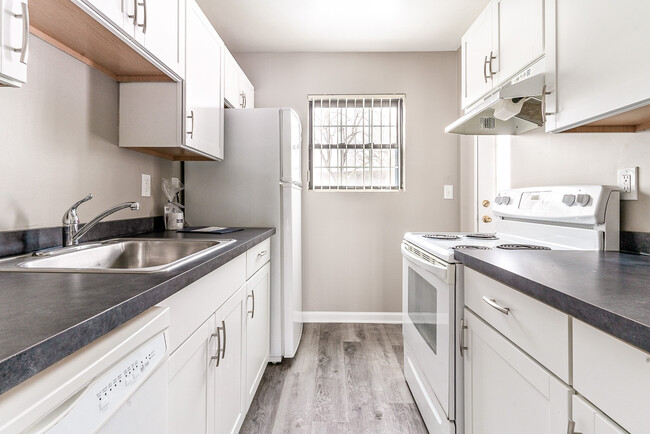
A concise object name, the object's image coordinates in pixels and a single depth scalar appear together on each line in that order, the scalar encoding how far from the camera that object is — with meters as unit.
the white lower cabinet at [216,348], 0.97
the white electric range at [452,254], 1.34
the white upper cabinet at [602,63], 0.92
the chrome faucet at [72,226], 1.32
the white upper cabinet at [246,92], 2.75
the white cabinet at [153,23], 1.15
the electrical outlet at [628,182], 1.27
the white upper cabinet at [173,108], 1.70
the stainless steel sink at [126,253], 1.18
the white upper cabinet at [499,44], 1.42
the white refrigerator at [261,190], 2.35
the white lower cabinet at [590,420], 0.63
